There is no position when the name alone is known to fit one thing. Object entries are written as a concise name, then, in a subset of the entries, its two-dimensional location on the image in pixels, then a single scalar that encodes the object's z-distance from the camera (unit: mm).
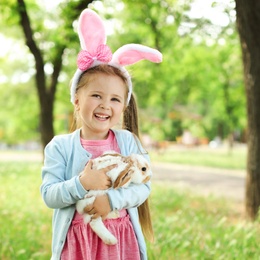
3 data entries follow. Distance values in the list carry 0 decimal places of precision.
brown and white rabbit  2229
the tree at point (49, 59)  8875
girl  2229
